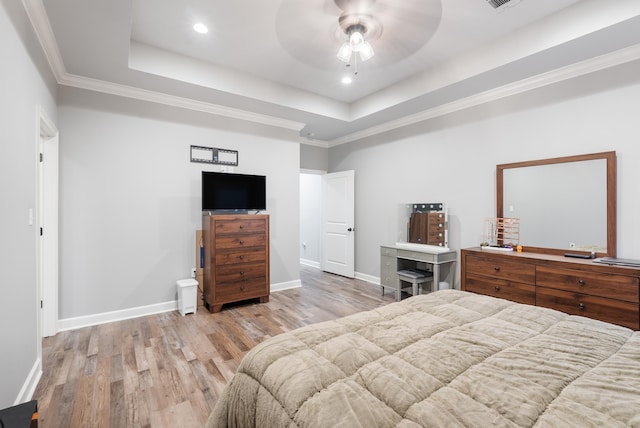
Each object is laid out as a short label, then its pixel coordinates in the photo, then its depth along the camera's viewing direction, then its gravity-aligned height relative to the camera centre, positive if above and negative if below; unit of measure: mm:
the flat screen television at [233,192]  3891 +290
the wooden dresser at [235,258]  3682 -585
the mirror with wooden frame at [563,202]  2826 +113
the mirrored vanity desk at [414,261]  3857 -684
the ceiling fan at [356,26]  2492 +1724
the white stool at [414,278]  3941 -878
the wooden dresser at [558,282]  2422 -662
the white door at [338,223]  5469 -205
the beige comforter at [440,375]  911 -603
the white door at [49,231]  3000 -179
